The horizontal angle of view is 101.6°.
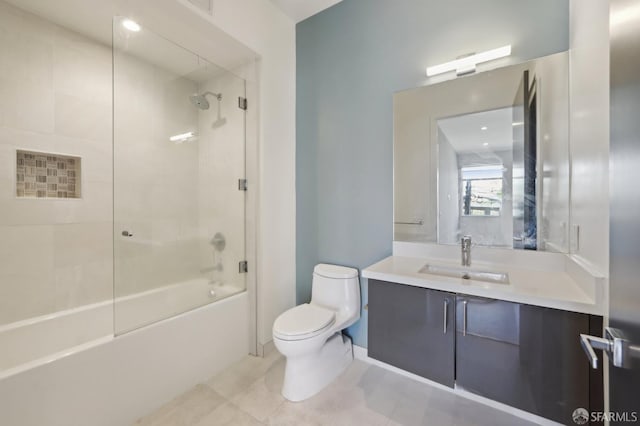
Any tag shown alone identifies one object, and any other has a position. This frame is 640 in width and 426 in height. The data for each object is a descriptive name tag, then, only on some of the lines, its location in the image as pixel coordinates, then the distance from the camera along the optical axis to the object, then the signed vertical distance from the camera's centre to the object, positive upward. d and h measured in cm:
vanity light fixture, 157 +95
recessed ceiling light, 172 +123
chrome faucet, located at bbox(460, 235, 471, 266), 165 -25
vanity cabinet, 105 -64
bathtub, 159 -73
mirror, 148 +34
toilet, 162 -79
